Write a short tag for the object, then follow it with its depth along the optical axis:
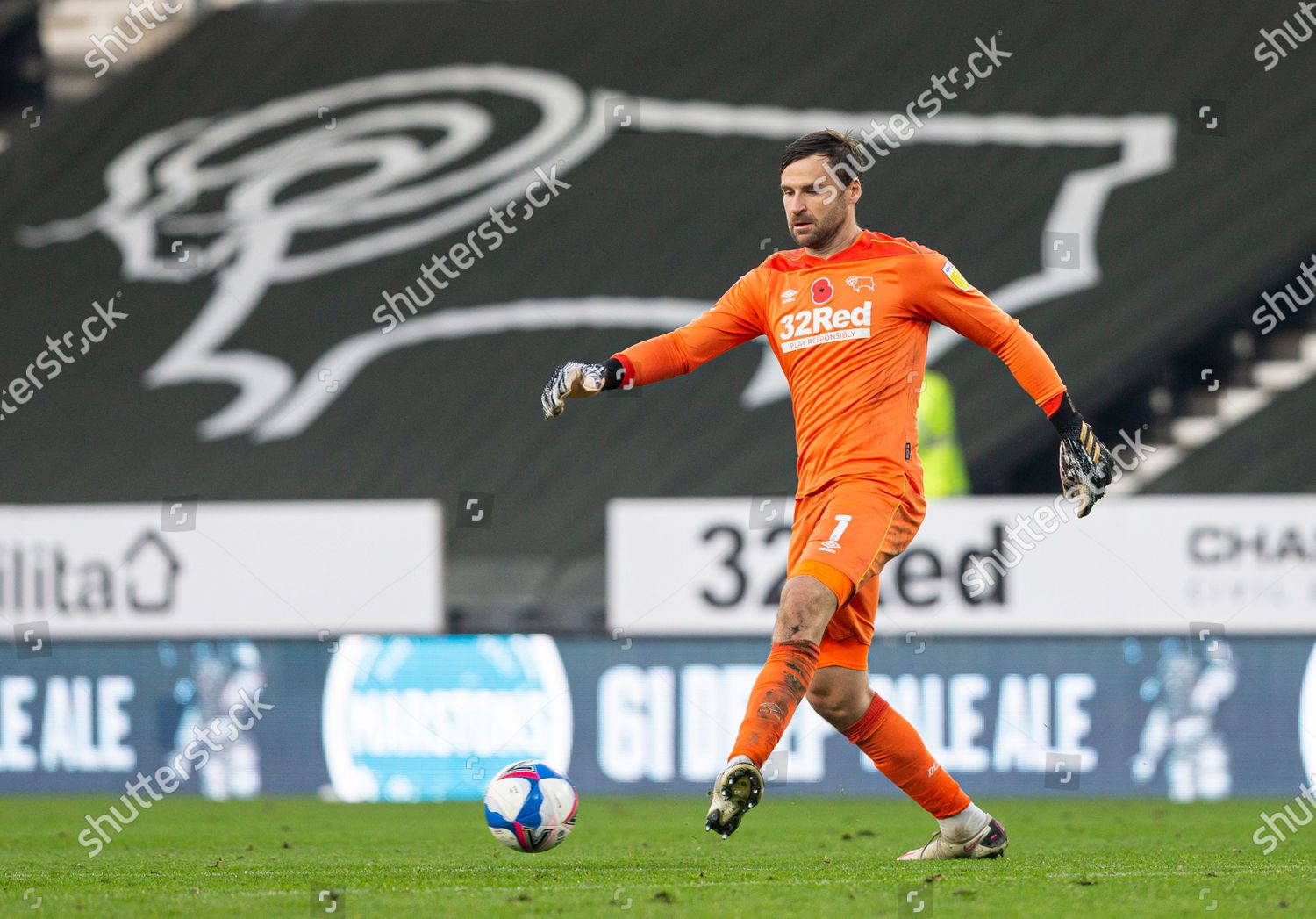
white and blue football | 10.43
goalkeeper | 10.01
